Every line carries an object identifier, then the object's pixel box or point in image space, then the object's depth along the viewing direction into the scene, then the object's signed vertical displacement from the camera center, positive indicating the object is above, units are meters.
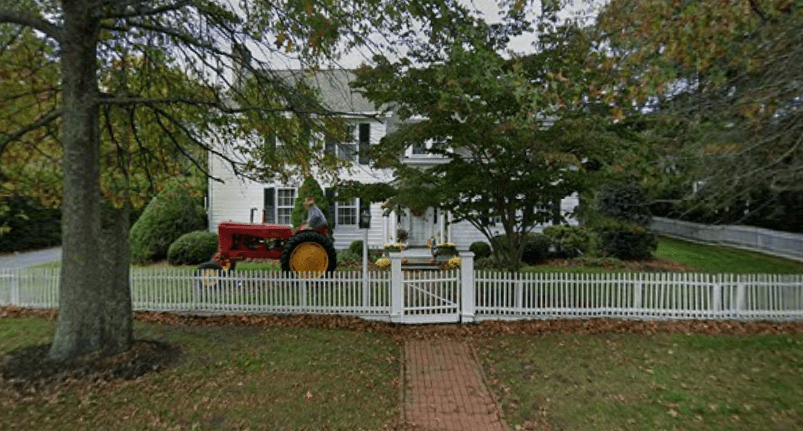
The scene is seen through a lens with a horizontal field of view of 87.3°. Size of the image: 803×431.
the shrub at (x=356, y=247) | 15.76 -0.95
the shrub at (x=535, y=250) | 14.77 -0.99
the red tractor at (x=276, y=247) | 9.25 -0.59
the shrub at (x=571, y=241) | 15.24 -0.67
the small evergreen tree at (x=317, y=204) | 15.23 +0.61
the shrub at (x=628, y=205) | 16.28 +0.67
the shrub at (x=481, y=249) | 15.82 -1.02
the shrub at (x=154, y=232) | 14.41 -0.37
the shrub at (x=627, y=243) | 14.94 -0.74
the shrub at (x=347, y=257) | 14.52 -1.27
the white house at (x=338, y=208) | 17.22 +0.56
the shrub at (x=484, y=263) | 13.36 -1.35
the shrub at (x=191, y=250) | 13.80 -0.94
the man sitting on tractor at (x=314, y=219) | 9.63 +0.06
